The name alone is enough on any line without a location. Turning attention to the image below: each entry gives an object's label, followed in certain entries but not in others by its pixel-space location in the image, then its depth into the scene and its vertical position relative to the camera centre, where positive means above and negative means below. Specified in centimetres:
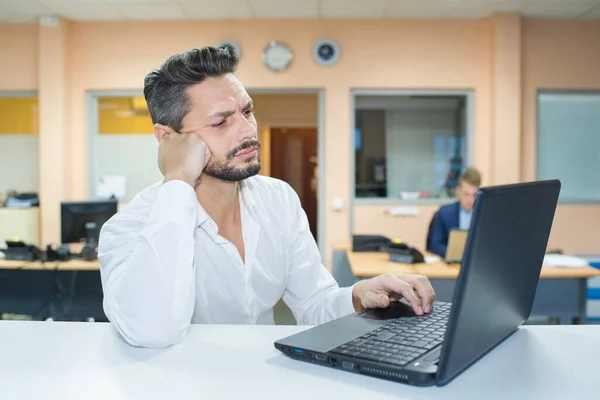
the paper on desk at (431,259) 377 -55
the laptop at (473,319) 67 -20
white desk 69 -27
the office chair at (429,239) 450 -48
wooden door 958 +37
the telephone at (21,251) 388 -51
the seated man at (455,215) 415 -26
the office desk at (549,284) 339 -66
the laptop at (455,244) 351 -41
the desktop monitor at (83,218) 377 -26
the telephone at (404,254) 374 -51
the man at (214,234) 109 -14
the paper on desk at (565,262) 361 -55
